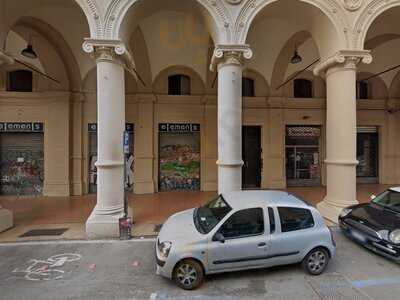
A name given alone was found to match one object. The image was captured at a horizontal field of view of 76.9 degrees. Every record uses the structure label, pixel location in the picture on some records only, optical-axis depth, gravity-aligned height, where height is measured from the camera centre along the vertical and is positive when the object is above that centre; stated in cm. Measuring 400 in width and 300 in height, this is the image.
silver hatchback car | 407 -150
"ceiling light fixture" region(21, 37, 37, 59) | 852 +336
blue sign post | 599 -182
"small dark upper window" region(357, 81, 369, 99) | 1334 +319
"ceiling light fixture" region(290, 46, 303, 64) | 976 +357
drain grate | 635 -210
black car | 476 -154
